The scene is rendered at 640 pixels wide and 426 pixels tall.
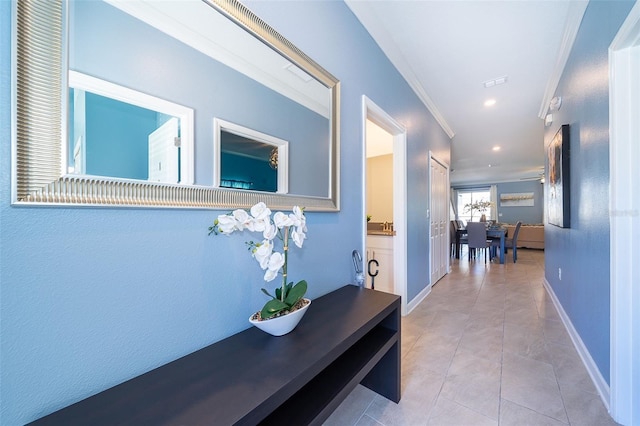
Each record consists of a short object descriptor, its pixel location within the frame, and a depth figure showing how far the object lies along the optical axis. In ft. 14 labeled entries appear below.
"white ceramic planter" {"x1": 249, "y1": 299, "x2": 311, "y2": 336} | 3.03
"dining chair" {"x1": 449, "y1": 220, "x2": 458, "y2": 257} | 19.90
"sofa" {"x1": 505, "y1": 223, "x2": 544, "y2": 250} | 23.43
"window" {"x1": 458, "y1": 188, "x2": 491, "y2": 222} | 36.29
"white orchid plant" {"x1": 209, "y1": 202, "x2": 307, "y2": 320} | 2.88
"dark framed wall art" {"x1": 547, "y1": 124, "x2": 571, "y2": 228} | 7.25
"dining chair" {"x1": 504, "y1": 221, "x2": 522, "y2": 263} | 18.57
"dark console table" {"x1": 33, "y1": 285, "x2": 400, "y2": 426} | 1.95
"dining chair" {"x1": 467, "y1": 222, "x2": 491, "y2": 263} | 17.92
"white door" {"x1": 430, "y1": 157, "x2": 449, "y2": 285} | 11.89
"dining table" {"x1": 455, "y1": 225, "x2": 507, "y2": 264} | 17.76
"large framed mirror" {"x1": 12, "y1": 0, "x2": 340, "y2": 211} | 1.95
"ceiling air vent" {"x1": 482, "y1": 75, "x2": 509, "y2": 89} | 9.17
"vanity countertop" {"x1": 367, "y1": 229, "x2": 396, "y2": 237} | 8.71
